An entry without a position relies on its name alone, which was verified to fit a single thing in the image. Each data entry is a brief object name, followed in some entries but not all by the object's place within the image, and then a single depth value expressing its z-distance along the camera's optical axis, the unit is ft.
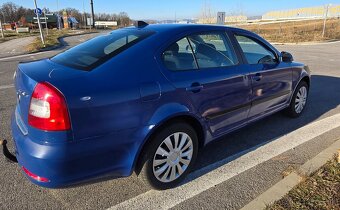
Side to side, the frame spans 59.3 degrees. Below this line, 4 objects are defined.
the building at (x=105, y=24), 239.09
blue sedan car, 7.45
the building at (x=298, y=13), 334.26
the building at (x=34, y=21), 230.89
